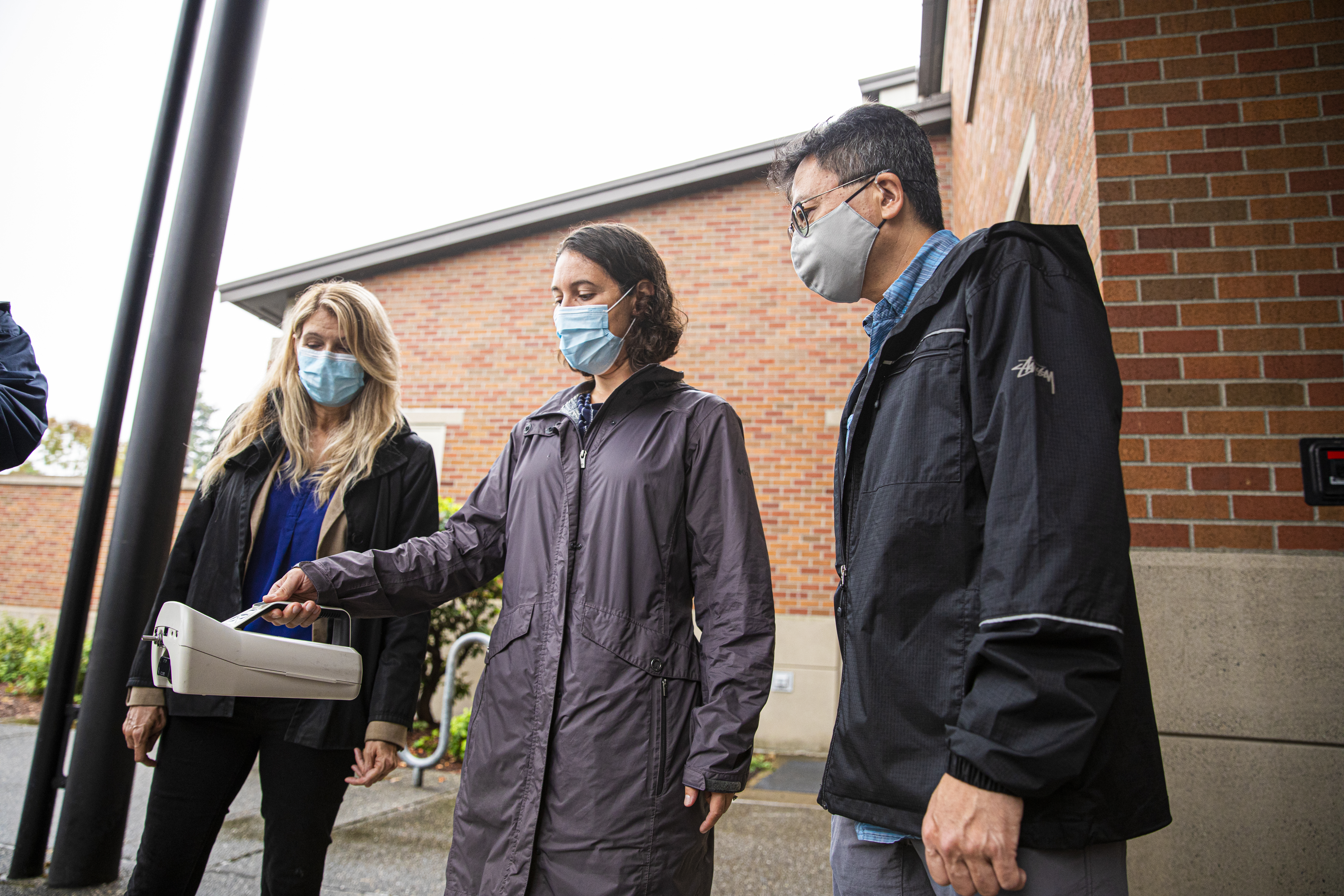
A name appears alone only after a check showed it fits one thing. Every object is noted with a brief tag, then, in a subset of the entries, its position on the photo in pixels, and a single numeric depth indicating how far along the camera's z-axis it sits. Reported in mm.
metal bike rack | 5074
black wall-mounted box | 2236
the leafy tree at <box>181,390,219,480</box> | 34359
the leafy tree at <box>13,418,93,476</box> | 22625
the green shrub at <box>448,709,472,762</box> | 6117
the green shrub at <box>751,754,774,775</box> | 6578
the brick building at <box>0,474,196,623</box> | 12219
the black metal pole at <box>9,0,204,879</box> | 3229
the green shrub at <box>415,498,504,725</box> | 6289
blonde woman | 2041
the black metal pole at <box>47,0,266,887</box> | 3100
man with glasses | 1037
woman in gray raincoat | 1648
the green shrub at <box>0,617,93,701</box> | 9109
